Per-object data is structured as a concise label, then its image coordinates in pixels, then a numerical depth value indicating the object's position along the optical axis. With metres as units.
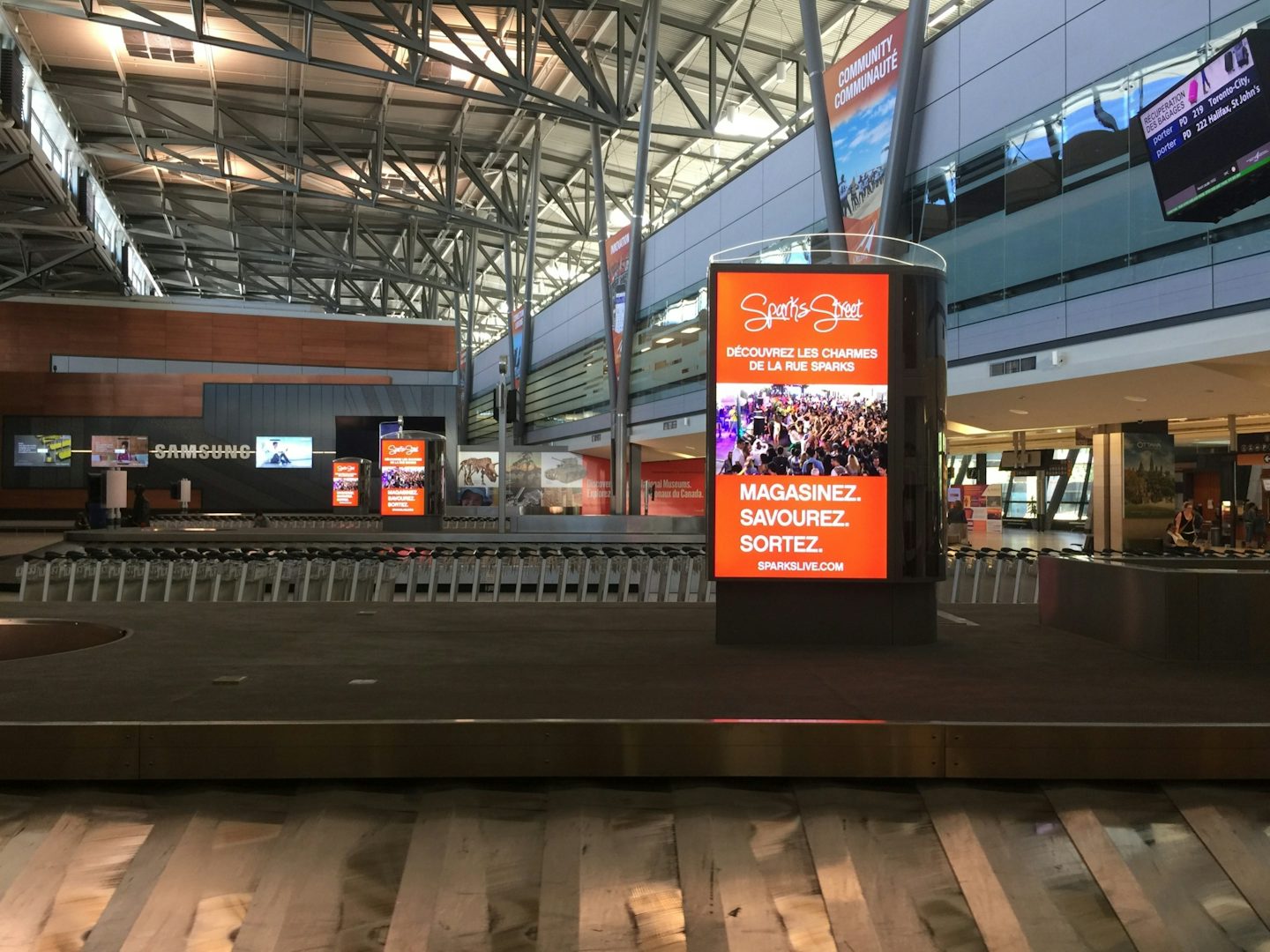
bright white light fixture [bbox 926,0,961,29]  25.30
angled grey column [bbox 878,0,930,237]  17.08
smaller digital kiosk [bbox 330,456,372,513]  29.77
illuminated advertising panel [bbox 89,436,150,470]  31.19
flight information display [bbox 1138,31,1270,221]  8.52
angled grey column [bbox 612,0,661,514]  24.14
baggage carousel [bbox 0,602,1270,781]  3.63
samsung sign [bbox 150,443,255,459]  31.62
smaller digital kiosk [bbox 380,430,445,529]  19.91
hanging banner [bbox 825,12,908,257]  17.86
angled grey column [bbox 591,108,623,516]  30.09
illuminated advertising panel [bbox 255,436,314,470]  31.75
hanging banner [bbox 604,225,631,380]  31.12
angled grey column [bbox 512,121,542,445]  34.59
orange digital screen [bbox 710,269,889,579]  5.98
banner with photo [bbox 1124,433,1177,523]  22.23
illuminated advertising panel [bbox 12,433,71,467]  31.53
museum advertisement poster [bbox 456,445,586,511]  35.78
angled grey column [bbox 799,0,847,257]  18.33
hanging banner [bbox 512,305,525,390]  46.66
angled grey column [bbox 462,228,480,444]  45.20
